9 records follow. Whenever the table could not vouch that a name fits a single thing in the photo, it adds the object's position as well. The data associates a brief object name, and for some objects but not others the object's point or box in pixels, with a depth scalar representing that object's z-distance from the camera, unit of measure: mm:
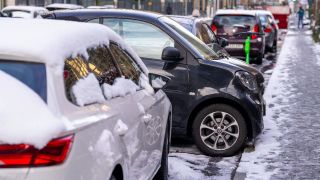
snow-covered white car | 3031
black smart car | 7203
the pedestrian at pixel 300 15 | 52556
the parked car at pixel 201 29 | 9836
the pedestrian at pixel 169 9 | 48031
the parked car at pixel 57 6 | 29828
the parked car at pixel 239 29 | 18578
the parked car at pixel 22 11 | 23844
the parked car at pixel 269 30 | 24131
